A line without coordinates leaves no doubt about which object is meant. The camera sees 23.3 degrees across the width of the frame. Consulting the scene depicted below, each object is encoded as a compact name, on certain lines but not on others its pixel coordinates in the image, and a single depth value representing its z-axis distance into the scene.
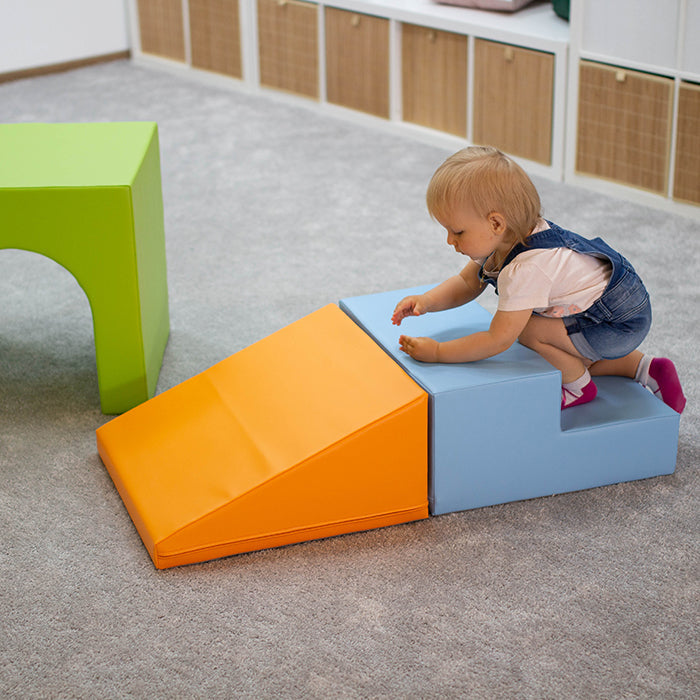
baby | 3.13
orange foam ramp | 3.12
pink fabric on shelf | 4.83
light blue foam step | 3.17
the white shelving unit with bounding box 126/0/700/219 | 4.27
